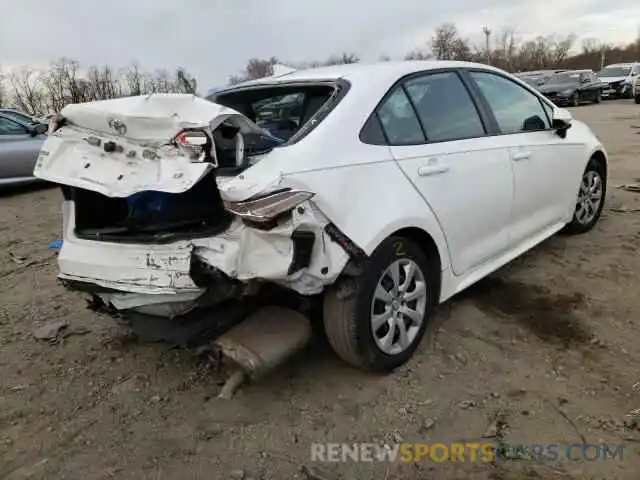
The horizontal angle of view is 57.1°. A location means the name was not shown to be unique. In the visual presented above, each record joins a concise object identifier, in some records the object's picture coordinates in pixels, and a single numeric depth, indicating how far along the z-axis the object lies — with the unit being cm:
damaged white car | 255
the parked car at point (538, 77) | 2658
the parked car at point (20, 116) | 1022
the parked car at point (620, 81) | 2848
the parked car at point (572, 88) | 2573
